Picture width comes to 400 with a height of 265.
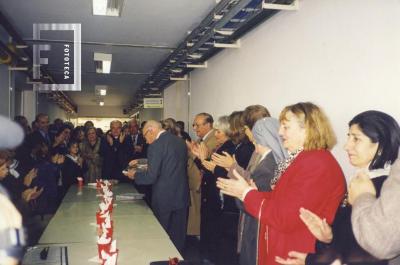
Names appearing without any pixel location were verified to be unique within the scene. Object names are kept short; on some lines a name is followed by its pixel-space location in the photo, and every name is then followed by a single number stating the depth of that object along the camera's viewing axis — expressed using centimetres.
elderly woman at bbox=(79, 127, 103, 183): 597
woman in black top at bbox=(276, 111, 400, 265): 162
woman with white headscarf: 254
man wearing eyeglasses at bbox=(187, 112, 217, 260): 443
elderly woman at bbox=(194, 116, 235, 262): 371
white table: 216
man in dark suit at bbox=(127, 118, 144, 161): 672
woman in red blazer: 181
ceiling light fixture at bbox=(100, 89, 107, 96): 1358
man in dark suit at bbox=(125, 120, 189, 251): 374
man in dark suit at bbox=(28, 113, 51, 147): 666
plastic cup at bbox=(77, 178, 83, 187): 477
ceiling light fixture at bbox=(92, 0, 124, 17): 441
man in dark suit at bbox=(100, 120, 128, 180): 610
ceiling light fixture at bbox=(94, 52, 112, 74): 711
